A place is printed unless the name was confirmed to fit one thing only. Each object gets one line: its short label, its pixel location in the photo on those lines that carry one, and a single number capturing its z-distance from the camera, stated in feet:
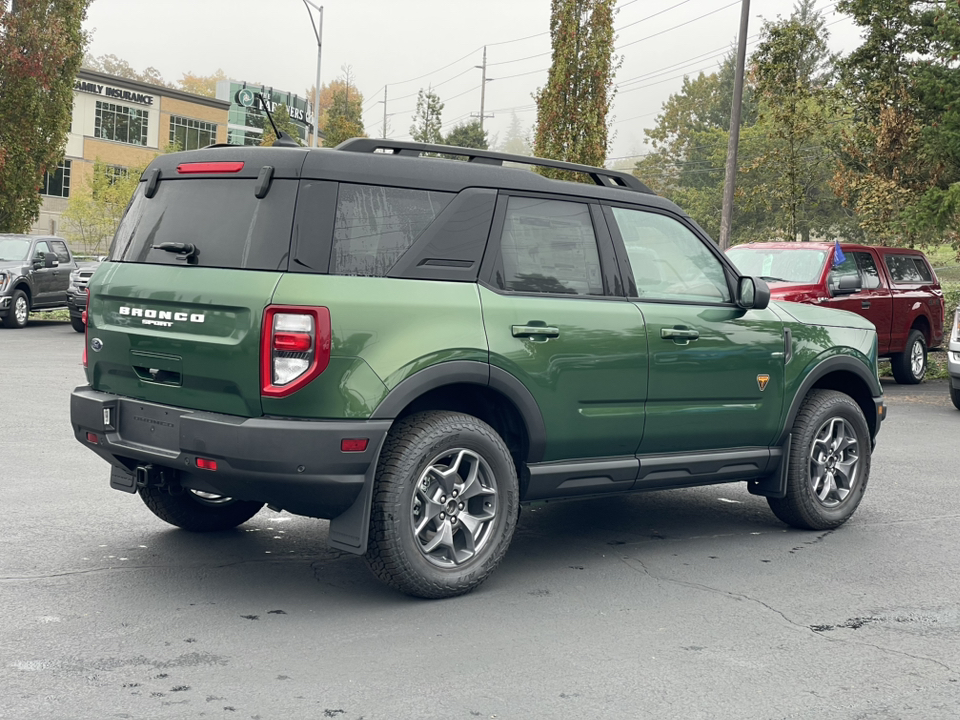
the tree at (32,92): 98.63
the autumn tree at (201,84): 381.81
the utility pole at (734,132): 78.48
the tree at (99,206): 154.30
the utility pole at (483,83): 306.55
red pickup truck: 49.62
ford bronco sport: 16.12
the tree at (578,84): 86.33
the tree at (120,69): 388.37
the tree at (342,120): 182.09
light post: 135.95
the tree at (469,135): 252.62
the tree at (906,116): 61.05
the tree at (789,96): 77.20
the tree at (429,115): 233.96
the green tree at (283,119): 176.86
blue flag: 50.49
